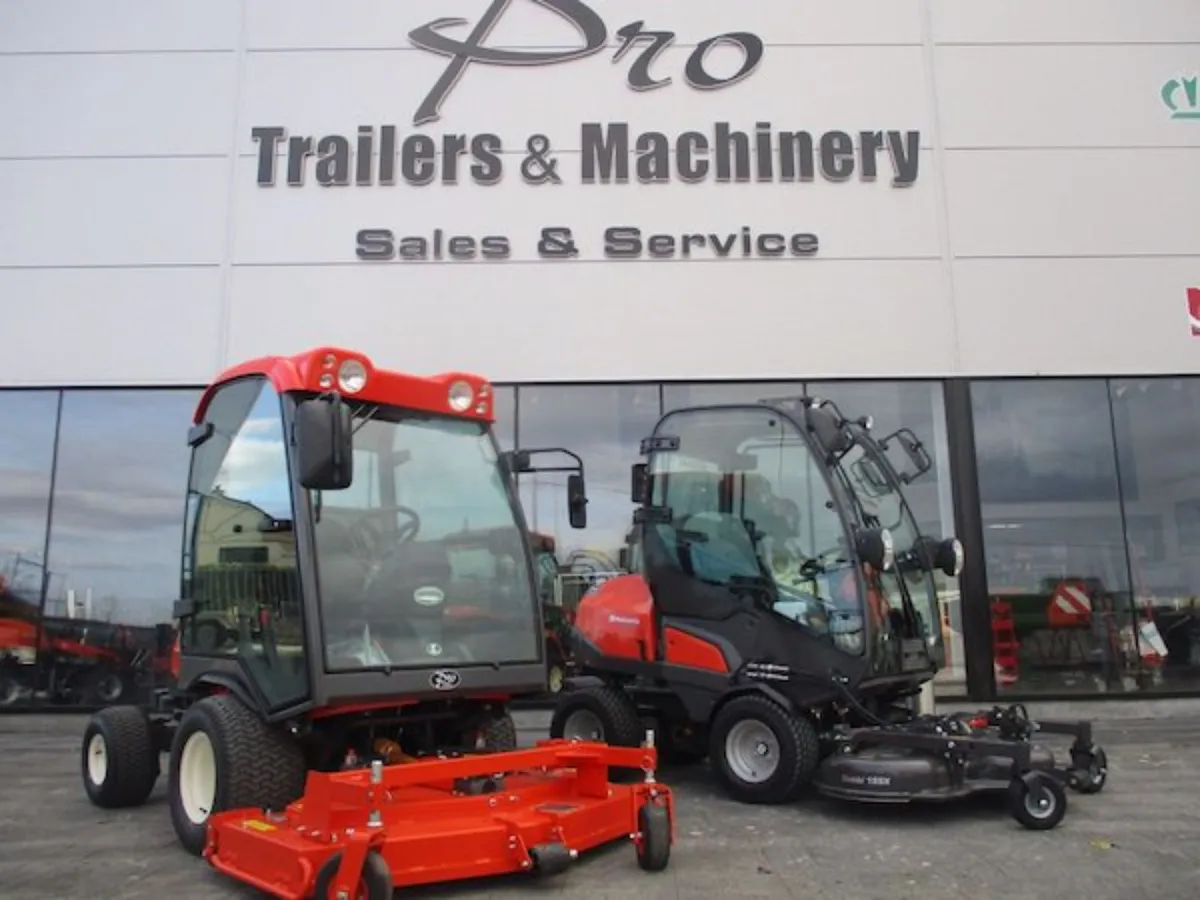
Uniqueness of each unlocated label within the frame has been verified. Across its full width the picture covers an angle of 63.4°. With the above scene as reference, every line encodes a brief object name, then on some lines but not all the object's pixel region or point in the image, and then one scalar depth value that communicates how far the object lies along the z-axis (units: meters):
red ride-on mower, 4.20
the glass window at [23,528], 10.53
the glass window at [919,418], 10.86
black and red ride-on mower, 5.68
